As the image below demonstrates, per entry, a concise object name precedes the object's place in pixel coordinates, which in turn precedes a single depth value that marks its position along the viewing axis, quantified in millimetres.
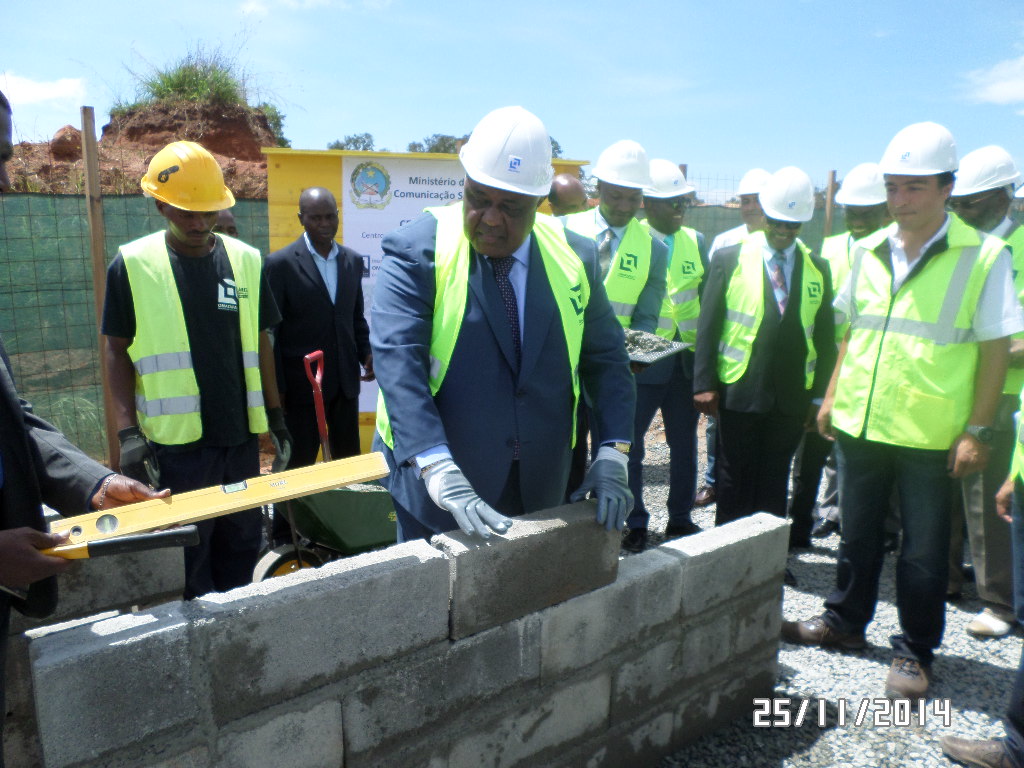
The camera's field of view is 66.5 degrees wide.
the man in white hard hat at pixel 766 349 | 4305
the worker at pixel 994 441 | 4070
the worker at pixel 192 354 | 3256
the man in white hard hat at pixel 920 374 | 3150
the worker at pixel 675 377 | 5023
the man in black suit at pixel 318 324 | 4852
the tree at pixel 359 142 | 27844
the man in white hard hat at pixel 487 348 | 2365
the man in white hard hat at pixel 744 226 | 6062
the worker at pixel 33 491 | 1660
